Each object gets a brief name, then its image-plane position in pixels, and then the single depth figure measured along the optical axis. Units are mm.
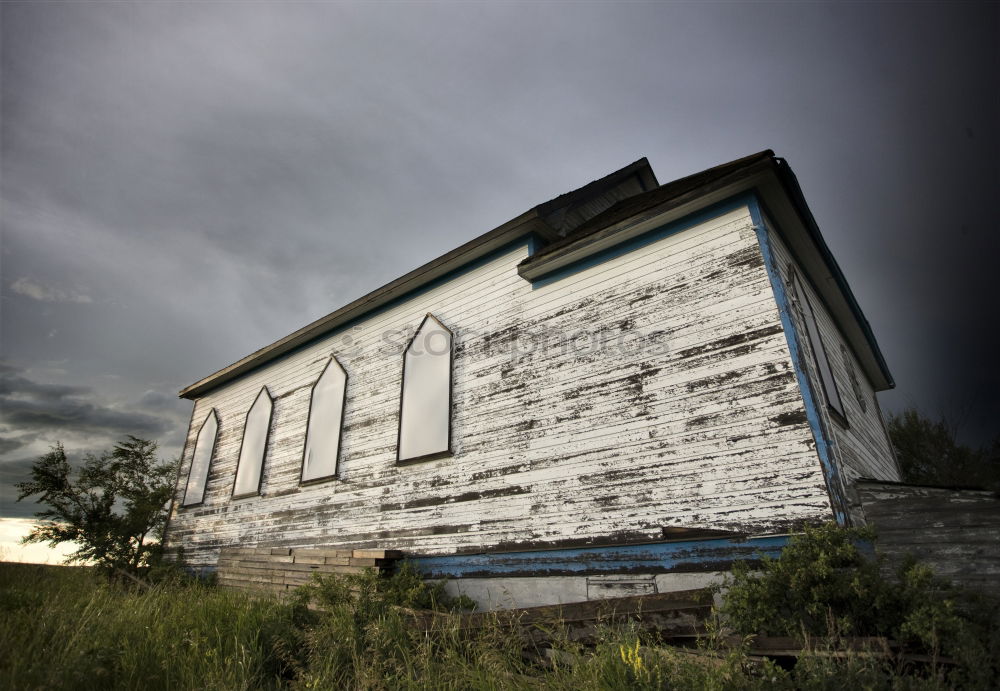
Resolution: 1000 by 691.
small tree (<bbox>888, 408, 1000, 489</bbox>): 22281
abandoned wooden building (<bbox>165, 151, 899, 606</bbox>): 5934
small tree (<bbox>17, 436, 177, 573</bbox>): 14242
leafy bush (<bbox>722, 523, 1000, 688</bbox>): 3379
